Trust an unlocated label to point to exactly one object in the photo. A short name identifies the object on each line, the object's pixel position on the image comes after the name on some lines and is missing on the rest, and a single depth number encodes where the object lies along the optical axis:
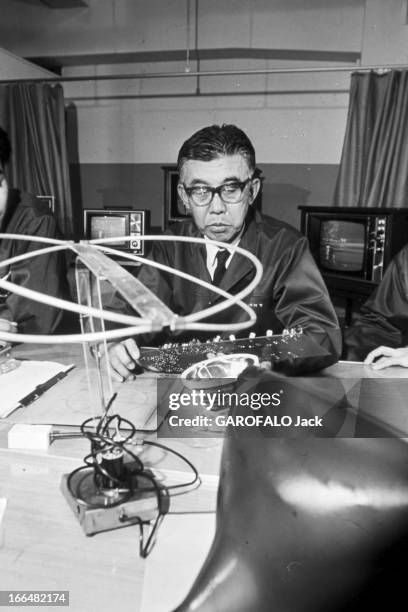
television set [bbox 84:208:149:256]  3.57
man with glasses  1.45
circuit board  0.98
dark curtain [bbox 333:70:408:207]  3.45
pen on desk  0.96
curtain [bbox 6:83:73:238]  4.07
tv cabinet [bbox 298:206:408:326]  2.73
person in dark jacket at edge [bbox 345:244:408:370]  1.71
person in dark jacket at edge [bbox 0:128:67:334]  1.68
